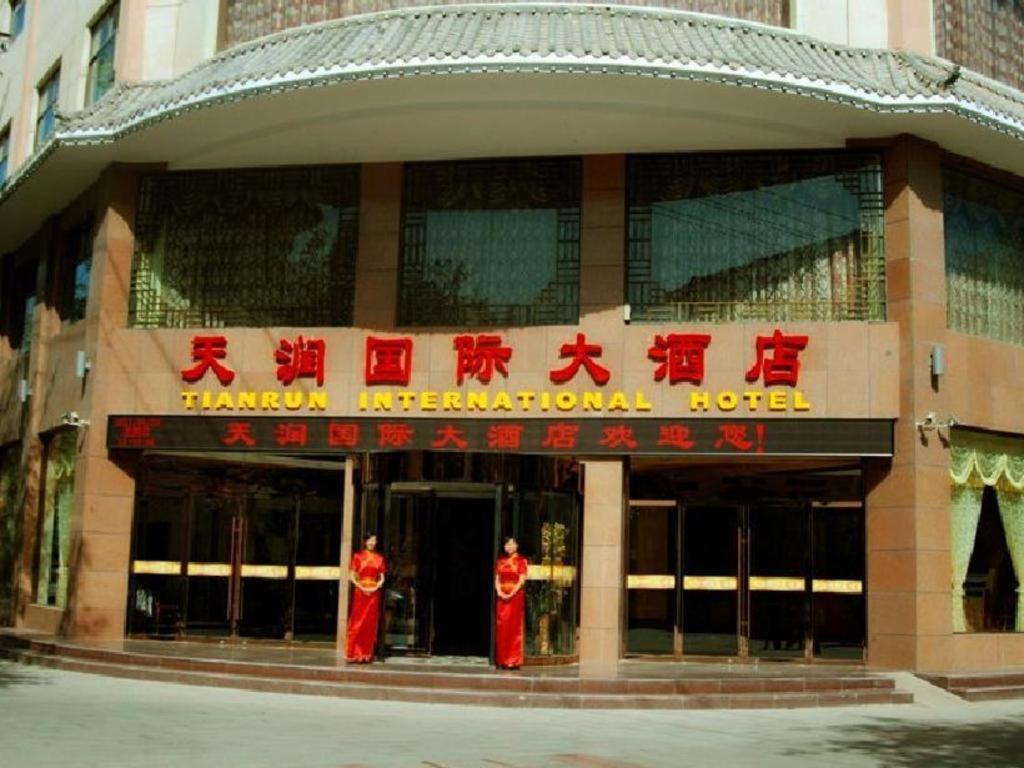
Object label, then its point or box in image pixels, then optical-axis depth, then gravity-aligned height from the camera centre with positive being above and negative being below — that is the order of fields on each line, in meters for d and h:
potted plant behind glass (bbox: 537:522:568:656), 14.11 +0.14
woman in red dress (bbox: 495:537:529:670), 13.35 -0.12
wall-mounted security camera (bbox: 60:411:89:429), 16.70 +2.00
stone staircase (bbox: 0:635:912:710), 12.24 -0.84
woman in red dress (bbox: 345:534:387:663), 13.62 -0.18
